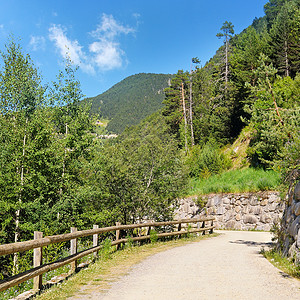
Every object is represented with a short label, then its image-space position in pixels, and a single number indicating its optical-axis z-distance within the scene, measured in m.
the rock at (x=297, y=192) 8.46
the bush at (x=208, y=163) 33.62
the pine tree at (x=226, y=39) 44.41
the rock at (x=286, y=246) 8.72
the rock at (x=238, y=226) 25.40
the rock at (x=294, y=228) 7.95
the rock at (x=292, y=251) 7.73
